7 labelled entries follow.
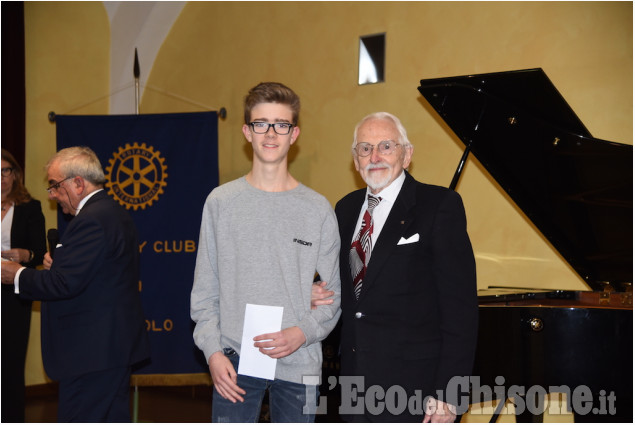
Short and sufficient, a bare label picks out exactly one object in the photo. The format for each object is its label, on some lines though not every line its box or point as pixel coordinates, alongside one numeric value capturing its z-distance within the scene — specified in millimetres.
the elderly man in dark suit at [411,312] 1936
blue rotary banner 4680
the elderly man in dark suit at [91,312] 2719
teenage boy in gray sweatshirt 1888
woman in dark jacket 3656
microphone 3100
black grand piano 2865
